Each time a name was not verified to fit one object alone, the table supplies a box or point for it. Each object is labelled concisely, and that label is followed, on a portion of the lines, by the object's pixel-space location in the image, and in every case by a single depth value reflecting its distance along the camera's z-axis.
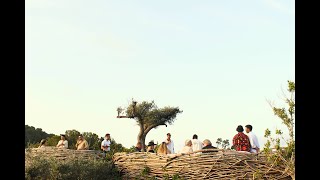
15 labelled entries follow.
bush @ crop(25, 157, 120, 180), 12.49
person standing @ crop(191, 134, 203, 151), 12.52
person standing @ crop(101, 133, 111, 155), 15.11
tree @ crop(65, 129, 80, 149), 23.31
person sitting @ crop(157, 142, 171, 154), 13.34
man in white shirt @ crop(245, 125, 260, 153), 11.41
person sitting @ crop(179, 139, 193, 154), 12.62
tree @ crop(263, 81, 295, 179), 10.53
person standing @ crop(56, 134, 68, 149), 14.91
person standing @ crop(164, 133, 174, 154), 13.54
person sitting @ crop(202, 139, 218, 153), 12.11
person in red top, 11.48
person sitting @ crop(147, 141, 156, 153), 14.43
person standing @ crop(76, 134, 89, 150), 14.90
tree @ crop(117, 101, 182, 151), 22.28
